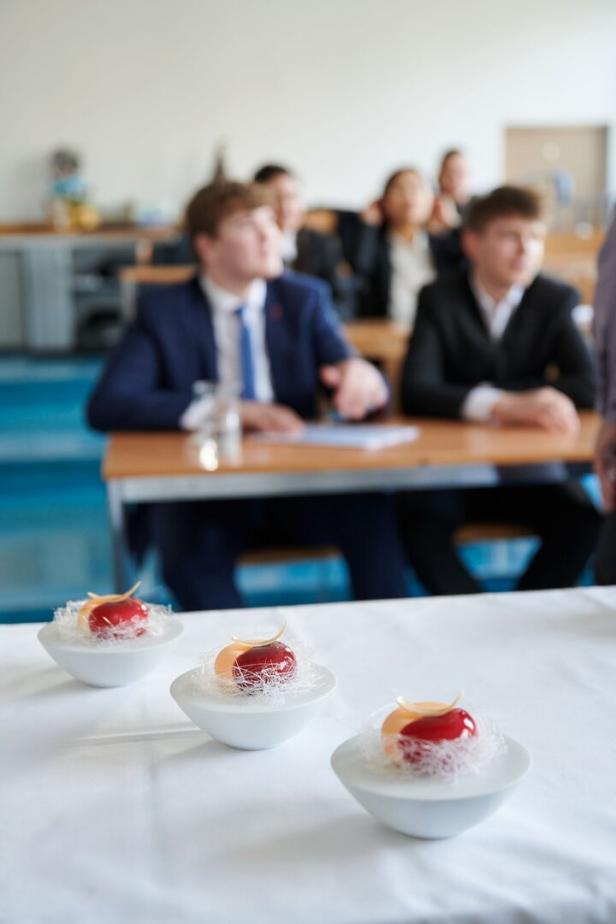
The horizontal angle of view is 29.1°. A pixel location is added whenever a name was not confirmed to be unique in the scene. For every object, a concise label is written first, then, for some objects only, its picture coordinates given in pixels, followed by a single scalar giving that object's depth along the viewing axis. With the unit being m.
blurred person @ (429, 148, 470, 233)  7.51
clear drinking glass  2.50
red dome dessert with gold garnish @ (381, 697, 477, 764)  0.78
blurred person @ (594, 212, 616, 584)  1.89
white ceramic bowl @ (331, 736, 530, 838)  0.75
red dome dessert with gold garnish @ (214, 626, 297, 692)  0.93
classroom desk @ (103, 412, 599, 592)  2.21
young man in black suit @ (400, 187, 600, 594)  2.63
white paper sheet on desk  2.41
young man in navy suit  2.55
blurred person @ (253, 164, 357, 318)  5.18
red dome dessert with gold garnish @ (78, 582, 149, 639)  1.08
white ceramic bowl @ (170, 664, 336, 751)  0.90
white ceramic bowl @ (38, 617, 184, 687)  1.05
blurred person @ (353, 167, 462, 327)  6.29
